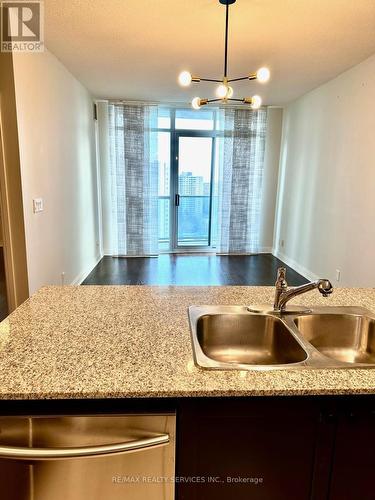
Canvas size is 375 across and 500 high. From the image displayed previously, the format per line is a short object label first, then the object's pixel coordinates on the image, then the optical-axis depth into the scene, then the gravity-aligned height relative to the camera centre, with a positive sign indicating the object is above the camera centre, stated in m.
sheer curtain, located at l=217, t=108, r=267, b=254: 5.67 +0.12
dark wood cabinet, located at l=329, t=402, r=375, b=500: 0.96 -0.79
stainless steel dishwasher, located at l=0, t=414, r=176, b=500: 0.88 -0.71
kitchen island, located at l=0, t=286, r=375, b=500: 0.90 -0.62
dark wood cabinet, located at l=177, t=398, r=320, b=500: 0.94 -0.76
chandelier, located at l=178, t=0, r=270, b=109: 2.38 +0.77
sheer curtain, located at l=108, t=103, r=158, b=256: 5.43 +0.07
